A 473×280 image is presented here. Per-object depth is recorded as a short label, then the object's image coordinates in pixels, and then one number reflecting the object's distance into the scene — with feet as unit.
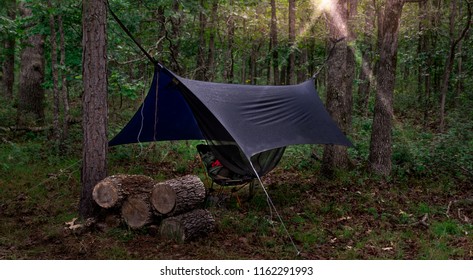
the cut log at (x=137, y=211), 13.76
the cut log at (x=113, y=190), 13.96
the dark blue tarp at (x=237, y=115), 15.14
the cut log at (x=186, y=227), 13.26
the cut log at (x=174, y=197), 13.64
